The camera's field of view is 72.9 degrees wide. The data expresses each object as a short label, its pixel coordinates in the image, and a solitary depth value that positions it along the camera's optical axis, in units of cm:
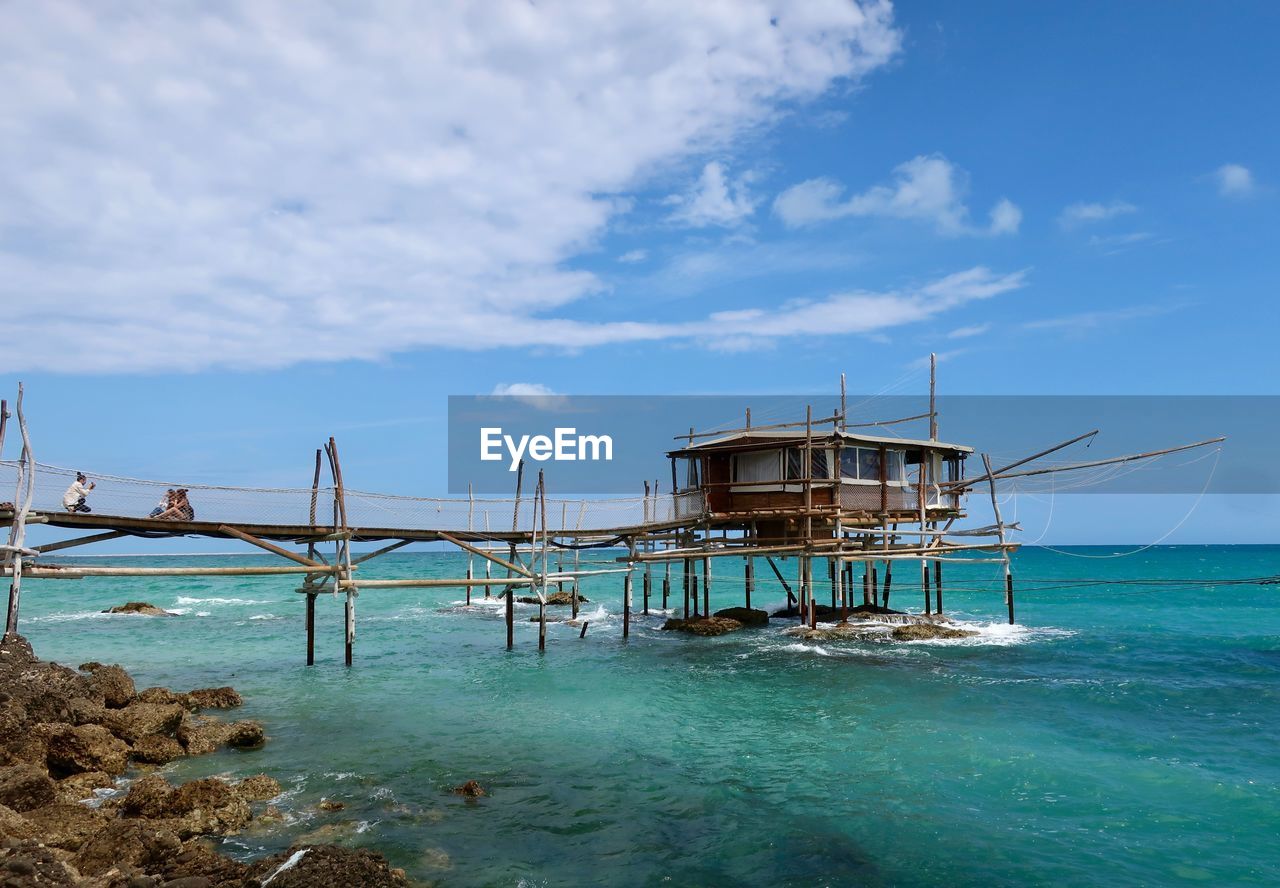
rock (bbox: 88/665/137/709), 1738
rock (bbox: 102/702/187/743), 1503
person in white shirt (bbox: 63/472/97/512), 1814
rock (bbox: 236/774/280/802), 1236
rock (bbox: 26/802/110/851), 1009
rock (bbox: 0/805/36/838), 961
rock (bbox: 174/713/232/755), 1520
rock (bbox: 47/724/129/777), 1345
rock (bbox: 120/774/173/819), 1124
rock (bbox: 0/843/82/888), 770
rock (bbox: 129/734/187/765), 1447
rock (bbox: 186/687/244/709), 1911
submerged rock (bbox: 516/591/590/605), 4772
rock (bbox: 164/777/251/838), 1108
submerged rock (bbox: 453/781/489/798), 1292
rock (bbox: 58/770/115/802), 1240
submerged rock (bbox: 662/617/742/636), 3145
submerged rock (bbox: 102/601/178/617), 4391
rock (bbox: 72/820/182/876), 927
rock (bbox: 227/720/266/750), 1555
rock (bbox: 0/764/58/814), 1065
